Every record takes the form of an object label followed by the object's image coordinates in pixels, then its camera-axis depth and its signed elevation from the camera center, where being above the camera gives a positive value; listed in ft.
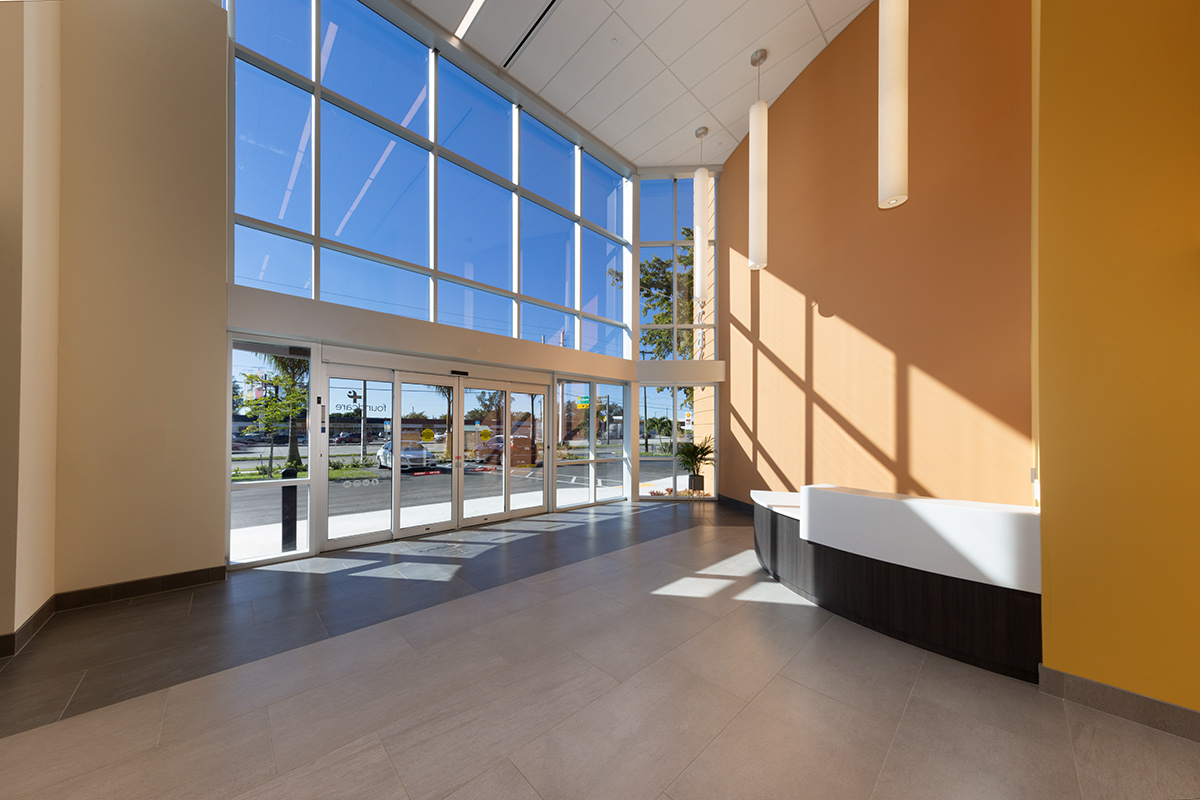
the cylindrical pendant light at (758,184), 16.85 +8.79
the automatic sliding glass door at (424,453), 18.34 -2.18
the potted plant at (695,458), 28.60 -3.34
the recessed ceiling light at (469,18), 19.69 +18.01
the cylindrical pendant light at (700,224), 21.20 +9.01
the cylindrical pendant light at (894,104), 11.89 +8.26
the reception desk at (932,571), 9.08 -3.93
